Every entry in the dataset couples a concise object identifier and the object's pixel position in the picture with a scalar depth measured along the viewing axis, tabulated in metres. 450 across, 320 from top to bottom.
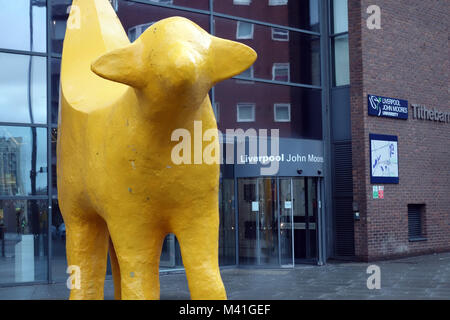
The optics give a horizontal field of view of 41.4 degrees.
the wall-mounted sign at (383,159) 14.05
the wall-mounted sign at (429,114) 15.19
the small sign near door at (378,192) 13.98
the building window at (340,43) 14.63
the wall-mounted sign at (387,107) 14.09
